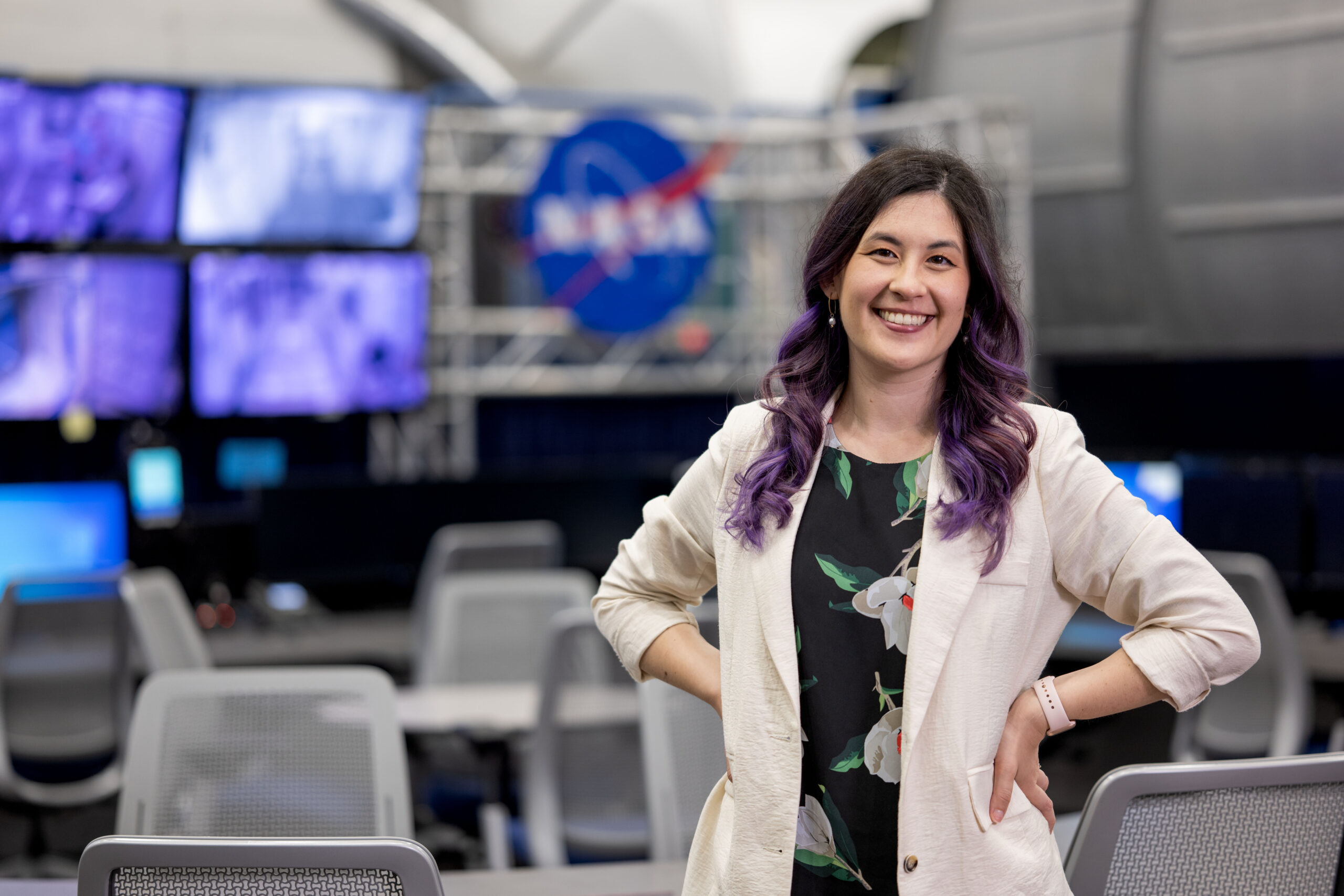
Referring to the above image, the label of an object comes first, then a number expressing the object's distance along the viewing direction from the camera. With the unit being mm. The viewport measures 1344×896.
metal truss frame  7832
